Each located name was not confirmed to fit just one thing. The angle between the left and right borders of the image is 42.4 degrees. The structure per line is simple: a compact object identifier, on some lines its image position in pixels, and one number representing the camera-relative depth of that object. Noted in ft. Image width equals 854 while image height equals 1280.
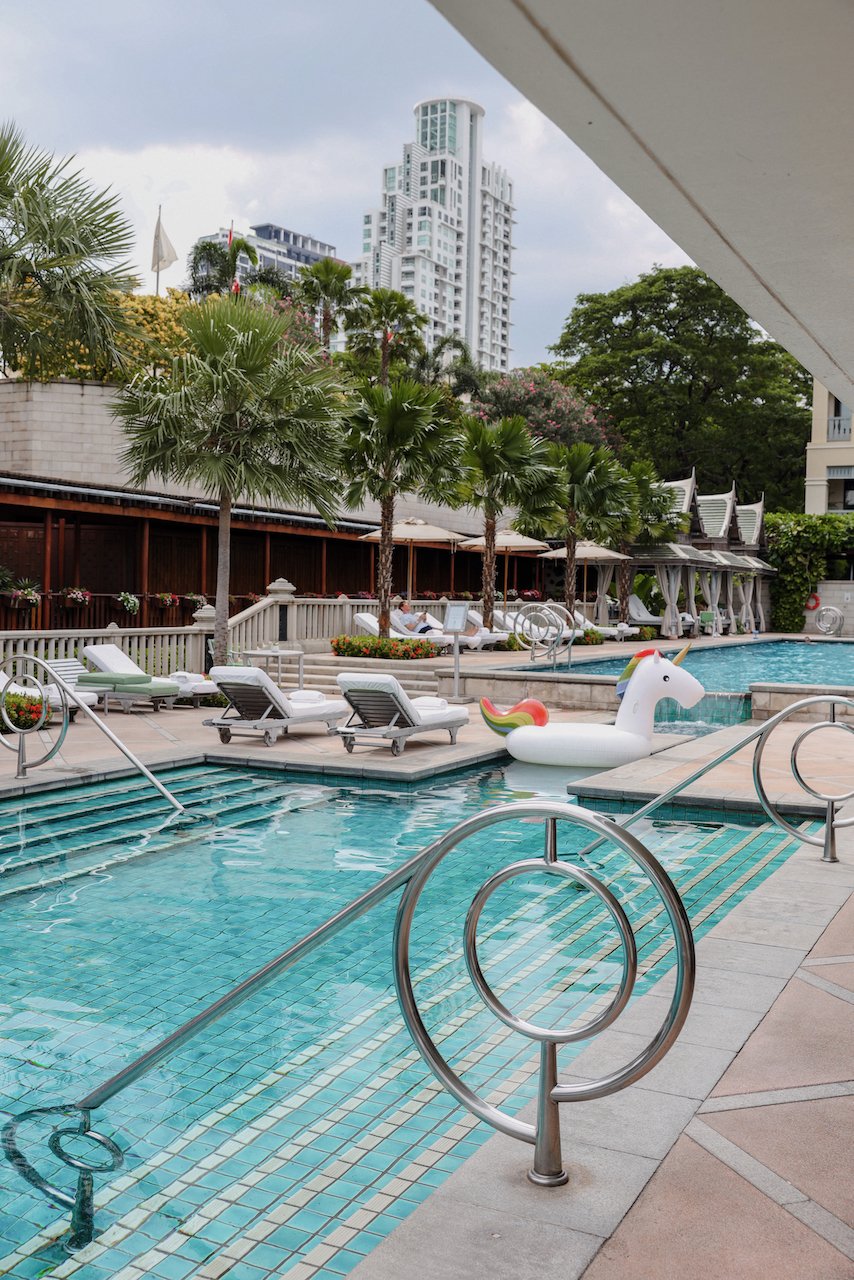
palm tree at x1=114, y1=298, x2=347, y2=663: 50.98
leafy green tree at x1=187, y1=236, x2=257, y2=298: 141.28
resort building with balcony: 154.81
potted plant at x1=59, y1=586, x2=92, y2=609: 65.36
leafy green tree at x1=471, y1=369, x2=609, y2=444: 137.18
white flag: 127.34
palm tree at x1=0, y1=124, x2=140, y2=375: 35.32
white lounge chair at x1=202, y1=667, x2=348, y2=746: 38.99
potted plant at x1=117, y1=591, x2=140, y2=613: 68.44
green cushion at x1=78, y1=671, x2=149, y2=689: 47.34
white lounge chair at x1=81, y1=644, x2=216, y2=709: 47.62
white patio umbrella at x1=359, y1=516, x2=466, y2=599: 81.82
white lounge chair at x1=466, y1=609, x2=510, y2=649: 75.51
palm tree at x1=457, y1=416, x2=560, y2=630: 76.64
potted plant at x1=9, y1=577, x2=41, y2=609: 62.08
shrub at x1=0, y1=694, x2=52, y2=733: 38.99
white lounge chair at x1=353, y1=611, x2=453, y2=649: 70.18
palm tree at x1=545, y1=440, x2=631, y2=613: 92.43
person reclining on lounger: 72.23
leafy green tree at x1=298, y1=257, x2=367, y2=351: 131.23
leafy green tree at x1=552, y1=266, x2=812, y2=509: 165.99
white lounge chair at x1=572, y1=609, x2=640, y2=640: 92.17
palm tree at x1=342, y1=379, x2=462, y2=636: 63.05
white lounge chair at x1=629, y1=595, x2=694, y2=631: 109.50
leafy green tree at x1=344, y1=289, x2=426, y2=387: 126.21
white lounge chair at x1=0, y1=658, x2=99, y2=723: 40.92
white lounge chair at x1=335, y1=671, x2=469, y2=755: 37.42
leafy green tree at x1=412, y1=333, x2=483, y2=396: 161.68
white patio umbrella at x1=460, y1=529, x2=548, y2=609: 92.79
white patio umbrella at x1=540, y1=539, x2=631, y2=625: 99.81
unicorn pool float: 35.83
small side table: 51.26
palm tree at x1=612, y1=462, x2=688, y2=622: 103.76
